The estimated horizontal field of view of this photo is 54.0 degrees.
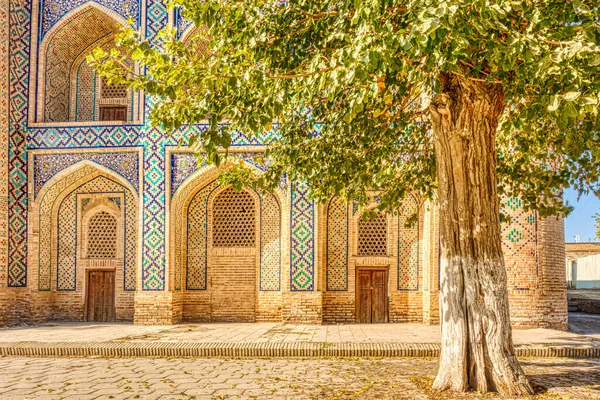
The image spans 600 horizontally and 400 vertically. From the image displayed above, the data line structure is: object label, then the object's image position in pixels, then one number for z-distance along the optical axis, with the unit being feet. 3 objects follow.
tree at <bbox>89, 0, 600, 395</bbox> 13.53
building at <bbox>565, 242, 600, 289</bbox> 90.58
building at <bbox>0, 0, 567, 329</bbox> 39.73
